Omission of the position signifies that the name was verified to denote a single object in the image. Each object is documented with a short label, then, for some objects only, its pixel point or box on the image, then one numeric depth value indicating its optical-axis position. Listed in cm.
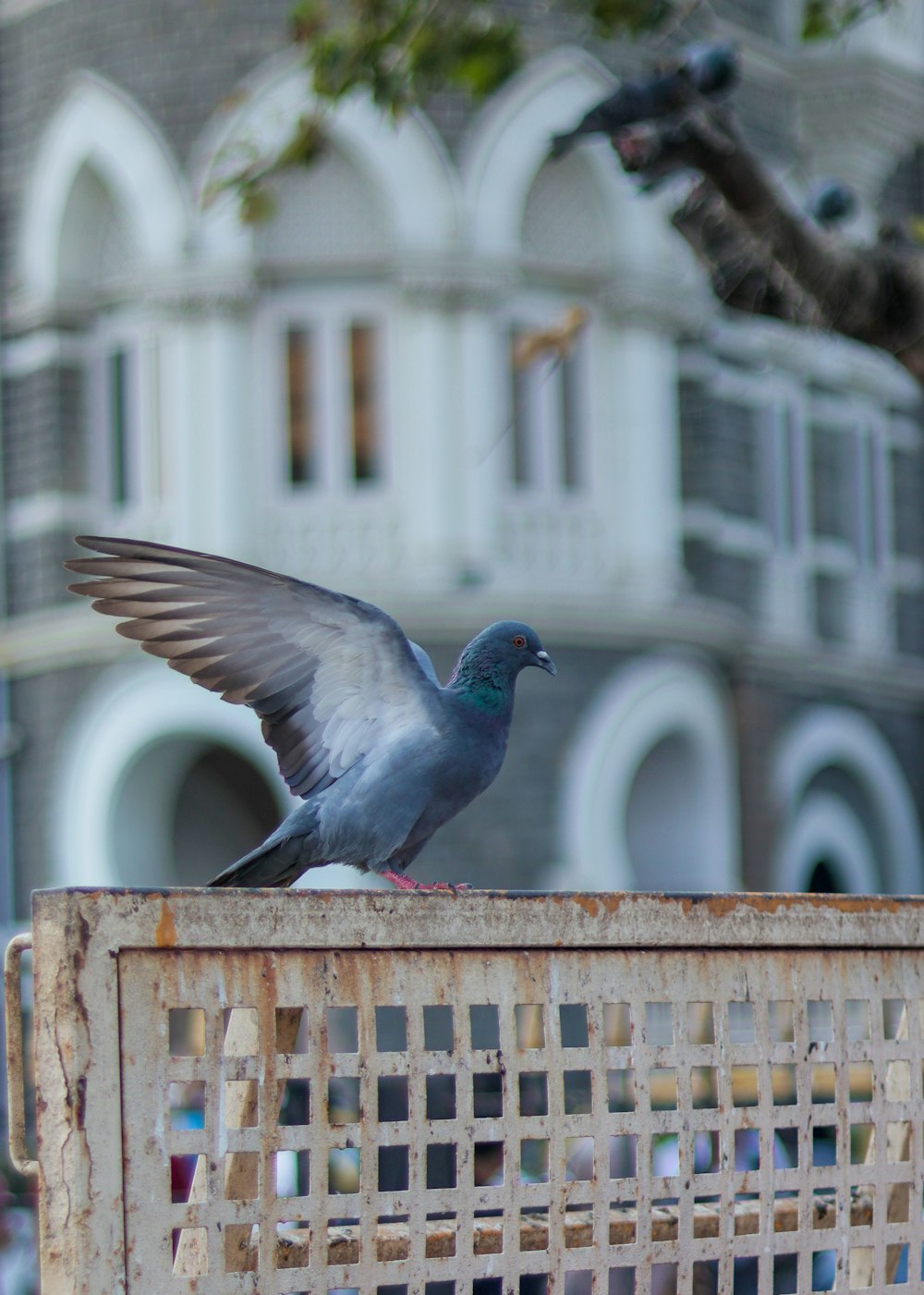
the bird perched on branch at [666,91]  1038
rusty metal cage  449
